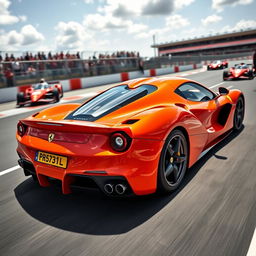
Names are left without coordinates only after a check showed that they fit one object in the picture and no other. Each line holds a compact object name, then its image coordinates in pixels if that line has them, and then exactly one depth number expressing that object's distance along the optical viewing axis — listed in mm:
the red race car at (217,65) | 28031
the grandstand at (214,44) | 84188
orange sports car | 2426
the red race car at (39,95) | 11391
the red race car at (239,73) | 15055
